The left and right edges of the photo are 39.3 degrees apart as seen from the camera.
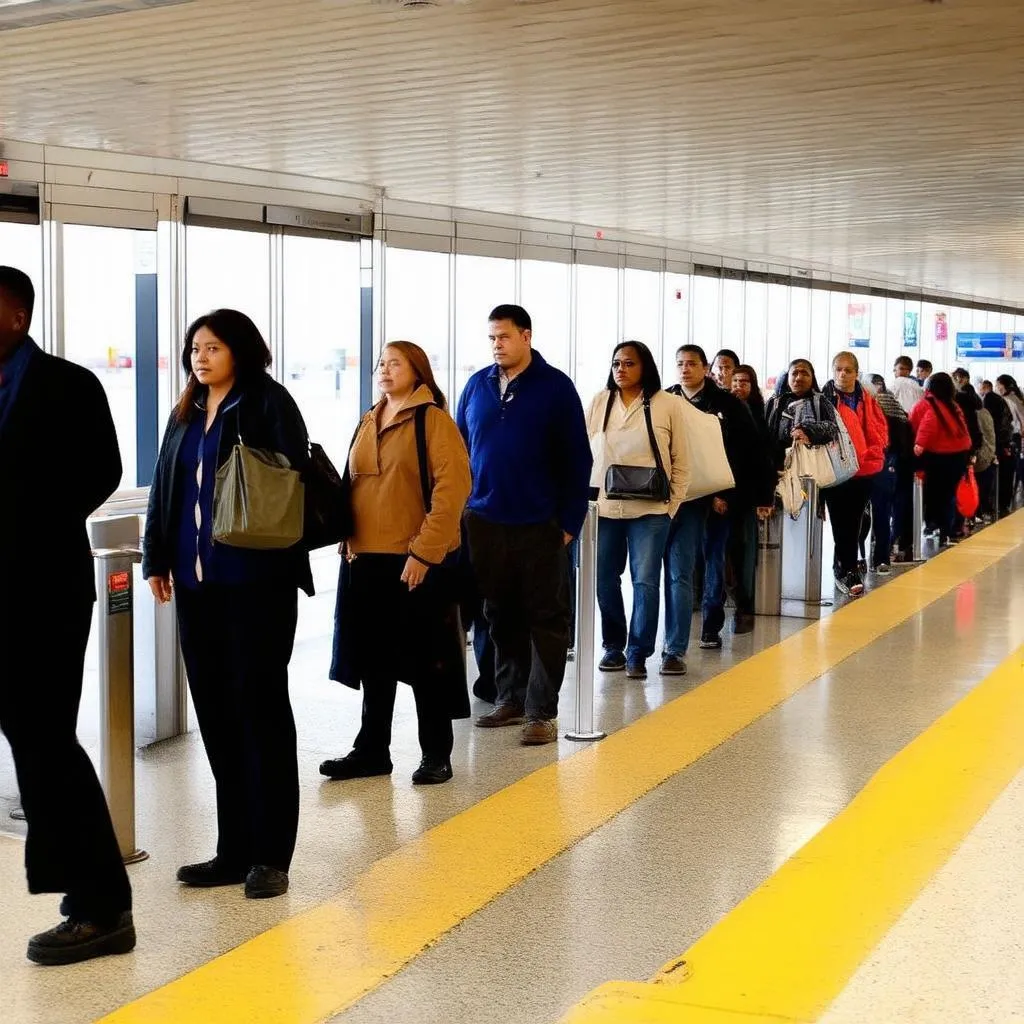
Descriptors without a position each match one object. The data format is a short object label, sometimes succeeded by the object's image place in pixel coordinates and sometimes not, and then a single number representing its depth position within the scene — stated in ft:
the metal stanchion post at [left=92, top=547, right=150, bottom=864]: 14.30
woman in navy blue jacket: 13.74
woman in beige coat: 24.03
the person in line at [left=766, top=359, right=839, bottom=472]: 31.63
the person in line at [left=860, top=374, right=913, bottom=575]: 37.88
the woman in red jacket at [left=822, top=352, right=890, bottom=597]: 33.45
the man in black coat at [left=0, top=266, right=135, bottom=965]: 11.75
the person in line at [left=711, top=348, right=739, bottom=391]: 30.84
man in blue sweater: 19.49
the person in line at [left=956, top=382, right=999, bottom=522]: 45.65
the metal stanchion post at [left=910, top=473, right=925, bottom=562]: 41.27
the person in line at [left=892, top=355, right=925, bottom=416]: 46.88
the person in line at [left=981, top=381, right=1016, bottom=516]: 53.01
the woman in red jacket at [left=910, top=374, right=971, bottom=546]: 42.32
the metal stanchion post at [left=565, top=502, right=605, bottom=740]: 20.18
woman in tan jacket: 17.22
